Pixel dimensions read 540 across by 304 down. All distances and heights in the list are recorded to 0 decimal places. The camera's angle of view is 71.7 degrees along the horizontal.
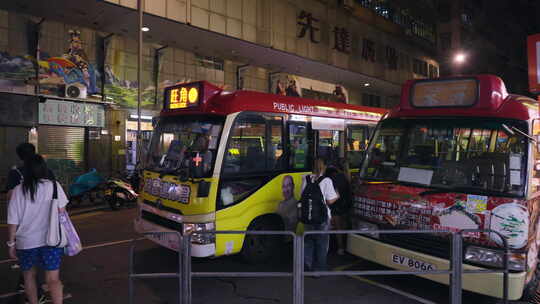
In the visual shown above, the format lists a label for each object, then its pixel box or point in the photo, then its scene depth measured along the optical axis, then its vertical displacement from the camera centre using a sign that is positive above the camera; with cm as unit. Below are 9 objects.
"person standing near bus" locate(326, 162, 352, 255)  636 -85
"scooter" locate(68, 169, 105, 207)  1134 -128
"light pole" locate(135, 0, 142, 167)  1282 +362
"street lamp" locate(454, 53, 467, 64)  1752 +440
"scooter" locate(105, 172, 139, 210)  1139 -149
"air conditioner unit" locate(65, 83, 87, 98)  1464 +215
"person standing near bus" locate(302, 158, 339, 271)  541 -118
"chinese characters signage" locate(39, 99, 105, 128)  1441 +125
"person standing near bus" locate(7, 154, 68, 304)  386 -83
